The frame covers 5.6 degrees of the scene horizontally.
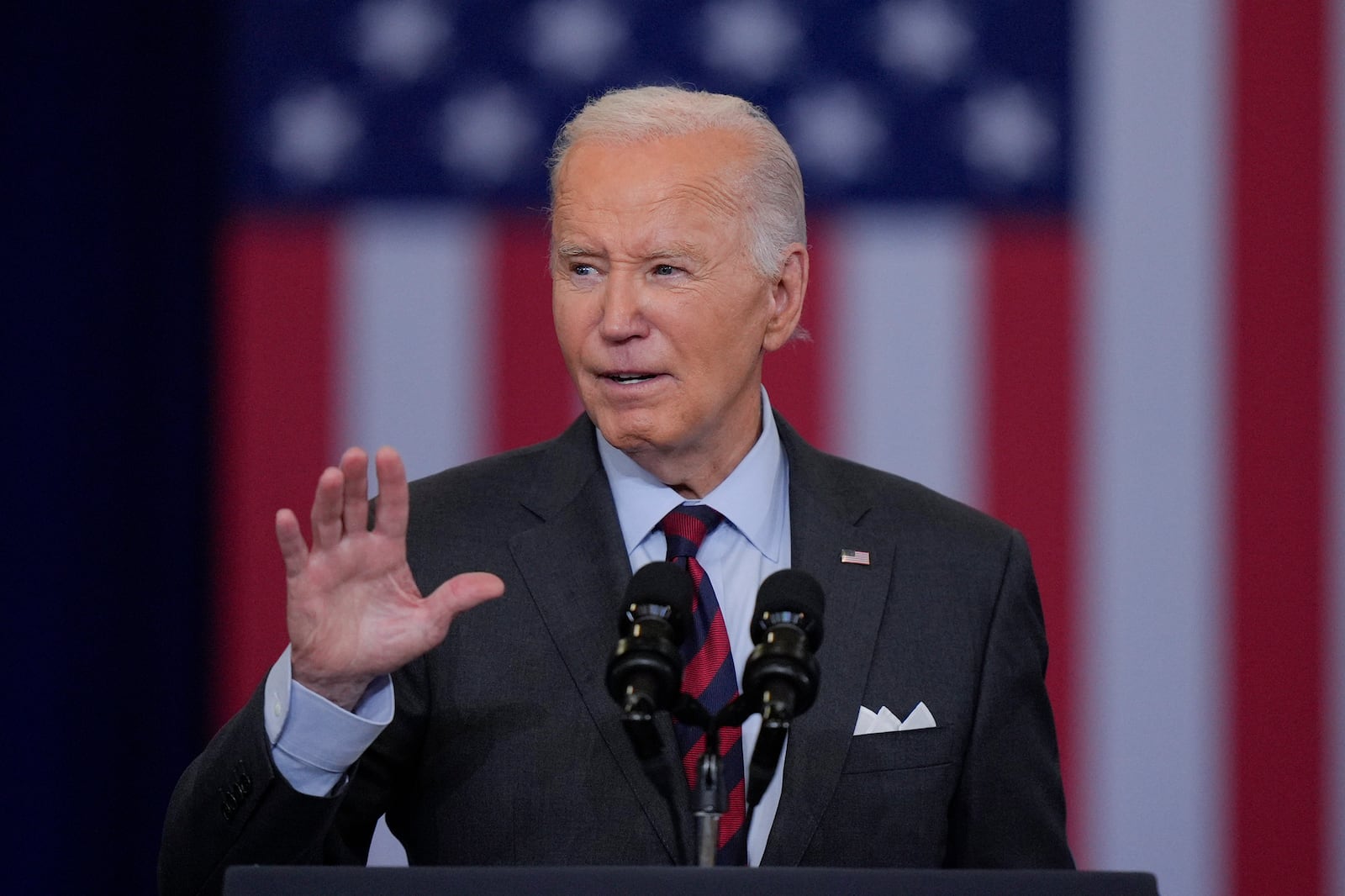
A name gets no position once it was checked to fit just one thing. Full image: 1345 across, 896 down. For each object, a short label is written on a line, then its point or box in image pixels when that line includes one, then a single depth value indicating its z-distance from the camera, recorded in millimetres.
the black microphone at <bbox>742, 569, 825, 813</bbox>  8347
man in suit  8595
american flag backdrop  9403
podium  8291
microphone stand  8350
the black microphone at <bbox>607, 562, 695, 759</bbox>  8347
